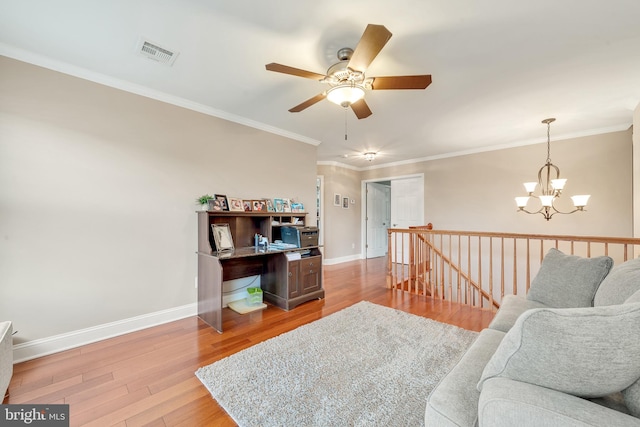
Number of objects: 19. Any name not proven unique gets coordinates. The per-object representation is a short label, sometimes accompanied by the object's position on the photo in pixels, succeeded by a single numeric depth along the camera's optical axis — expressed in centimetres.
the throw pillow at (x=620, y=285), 118
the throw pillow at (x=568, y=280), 164
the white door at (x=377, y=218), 691
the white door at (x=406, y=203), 588
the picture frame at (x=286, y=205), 385
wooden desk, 273
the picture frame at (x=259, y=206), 349
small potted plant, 297
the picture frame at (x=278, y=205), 377
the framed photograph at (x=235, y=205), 323
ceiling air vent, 201
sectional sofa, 71
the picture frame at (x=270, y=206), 371
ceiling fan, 173
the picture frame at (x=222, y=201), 311
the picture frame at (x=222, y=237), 297
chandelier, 333
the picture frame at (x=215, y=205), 299
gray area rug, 148
